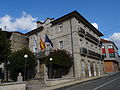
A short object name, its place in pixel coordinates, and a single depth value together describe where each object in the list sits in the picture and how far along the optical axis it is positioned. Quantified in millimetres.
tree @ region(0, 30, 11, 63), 15812
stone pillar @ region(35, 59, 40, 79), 25594
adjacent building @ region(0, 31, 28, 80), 28586
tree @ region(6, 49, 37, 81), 21547
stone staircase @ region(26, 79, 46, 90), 14195
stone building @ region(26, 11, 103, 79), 21562
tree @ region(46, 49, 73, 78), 18844
